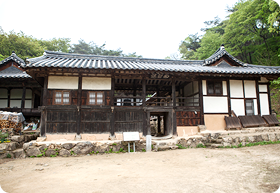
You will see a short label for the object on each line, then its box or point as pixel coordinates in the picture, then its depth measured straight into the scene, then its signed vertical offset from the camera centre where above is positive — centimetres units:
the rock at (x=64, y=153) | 956 -222
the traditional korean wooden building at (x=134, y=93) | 1067 +144
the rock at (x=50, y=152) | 952 -215
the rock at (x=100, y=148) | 992 -203
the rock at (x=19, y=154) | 926 -219
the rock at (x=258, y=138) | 1093 -162
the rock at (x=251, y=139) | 1080 -166
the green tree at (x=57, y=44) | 3716 +1583
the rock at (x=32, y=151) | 936 -207
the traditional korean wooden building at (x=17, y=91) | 1470 +212
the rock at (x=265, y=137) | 1102 -157
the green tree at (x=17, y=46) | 2572 +1084
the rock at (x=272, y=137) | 1107 -158
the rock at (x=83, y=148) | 969 -198
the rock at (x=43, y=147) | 952 -187
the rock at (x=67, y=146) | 964 -184
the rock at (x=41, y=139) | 1000 -150
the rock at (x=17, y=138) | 1012 -146
